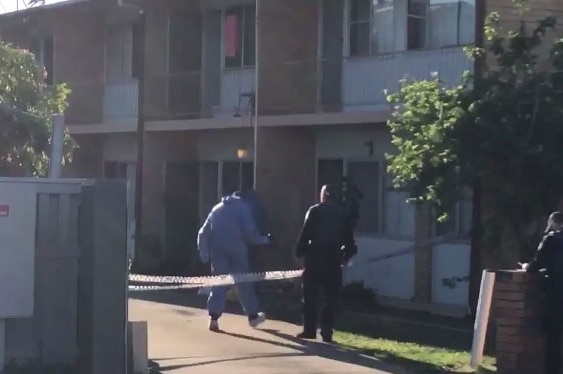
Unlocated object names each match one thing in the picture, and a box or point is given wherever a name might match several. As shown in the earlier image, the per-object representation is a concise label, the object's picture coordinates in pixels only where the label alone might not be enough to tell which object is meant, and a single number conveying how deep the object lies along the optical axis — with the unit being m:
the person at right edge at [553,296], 11.60
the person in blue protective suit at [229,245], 15.09
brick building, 19.48
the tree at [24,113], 15.10
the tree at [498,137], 13.65
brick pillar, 11.85
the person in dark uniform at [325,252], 14.18
